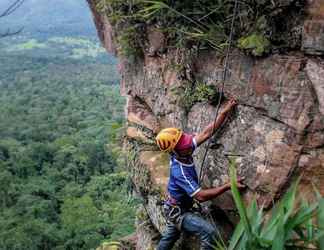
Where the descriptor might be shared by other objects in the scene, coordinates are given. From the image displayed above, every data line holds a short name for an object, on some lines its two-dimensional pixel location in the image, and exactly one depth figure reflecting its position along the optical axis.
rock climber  4.43
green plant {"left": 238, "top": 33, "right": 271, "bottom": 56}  4.15
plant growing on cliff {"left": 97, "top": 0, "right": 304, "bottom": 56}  4.09
